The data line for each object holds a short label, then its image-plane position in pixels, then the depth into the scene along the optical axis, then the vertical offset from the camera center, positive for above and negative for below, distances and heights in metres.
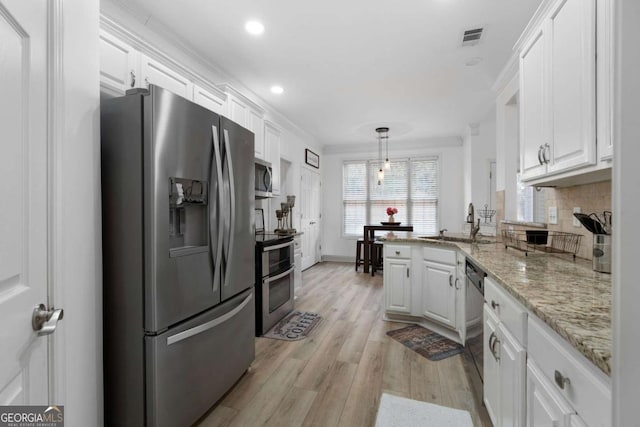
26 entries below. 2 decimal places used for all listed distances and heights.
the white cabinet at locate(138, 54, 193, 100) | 2.02 +1.03
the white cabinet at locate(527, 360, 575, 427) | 0.78 -0.58
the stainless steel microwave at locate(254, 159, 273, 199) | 3.44 +0.40
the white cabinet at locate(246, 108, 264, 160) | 3.44 +1.03
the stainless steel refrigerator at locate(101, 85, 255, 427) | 1.33 -0.21
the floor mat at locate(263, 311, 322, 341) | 2.73 -1.18
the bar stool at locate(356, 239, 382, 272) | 5.39 -0.83
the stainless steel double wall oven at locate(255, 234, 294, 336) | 2.72 -0.69
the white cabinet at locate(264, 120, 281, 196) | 3.86 +0.87
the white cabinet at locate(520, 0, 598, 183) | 1.22 +0.61
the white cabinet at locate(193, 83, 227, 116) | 2.49 +1.05
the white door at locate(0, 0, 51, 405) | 0.67 +0.04
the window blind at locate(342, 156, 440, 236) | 6.36 +0.43
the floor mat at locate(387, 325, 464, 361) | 2.42 -1.19
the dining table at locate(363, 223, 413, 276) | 5.56 -0.43
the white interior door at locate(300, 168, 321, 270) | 5.78 -0.07
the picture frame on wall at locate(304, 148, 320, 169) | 5.98 +1.18
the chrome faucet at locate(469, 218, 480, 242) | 2.75 -0.18
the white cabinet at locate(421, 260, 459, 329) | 2.58 -0.77
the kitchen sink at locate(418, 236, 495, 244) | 2.77 -0.28
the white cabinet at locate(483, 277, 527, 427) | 1.07 -0.63
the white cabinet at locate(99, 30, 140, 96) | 1.73 +0.94
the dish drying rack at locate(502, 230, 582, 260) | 1.83 -0.21
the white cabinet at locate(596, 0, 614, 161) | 1.10 +0.52
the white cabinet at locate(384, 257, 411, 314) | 3.03 -0.78
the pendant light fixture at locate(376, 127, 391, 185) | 5.38 +1.56
